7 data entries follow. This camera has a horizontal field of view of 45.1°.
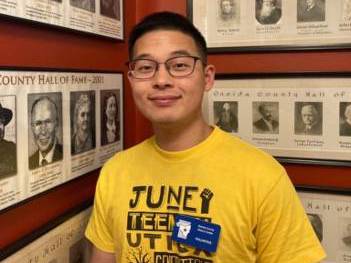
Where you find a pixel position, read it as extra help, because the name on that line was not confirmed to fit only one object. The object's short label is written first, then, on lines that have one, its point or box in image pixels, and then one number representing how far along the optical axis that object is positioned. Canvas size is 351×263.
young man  0.95
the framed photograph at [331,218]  1.31
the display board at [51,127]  0.87
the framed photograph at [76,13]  0.88
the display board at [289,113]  1.30
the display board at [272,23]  1.27
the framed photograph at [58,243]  0.92
